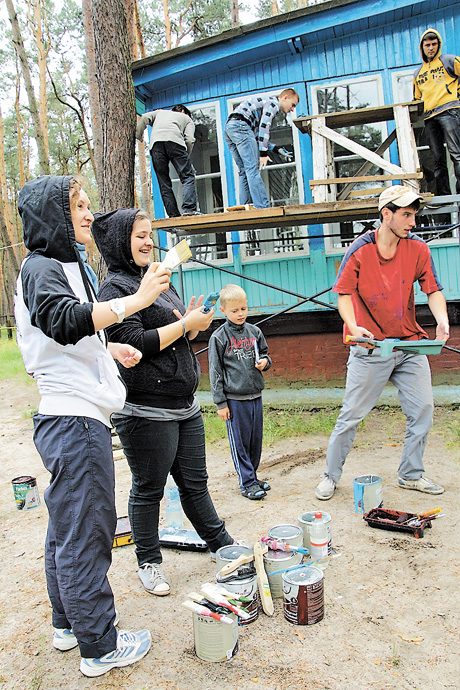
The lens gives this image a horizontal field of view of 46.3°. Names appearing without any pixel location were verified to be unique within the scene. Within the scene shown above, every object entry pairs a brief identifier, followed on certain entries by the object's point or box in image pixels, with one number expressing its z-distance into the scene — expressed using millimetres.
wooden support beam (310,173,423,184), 5766
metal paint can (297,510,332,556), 3123
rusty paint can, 2506
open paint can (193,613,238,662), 2316
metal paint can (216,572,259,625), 2553
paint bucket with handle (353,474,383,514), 3746
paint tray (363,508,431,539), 3383
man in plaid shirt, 7055
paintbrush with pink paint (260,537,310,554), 2805
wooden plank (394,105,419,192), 6105
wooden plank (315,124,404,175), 6035
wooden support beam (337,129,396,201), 6562
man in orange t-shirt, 3865
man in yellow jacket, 6652
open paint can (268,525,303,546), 2902
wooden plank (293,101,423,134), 6133
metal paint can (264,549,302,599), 2764
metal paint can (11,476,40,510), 4527
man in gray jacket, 7332
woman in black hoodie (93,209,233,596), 2666
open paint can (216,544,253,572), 2764
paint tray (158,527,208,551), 3432
